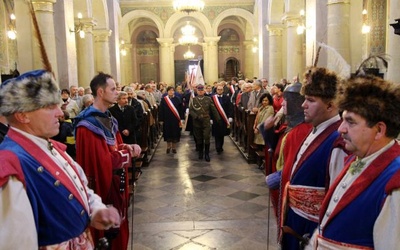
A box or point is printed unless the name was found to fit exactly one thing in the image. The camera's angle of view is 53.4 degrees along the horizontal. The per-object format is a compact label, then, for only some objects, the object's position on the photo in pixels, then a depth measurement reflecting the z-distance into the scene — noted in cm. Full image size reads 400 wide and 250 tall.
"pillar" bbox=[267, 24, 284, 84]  1647
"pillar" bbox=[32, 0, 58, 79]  916
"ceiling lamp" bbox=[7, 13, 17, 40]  1568
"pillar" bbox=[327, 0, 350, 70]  927
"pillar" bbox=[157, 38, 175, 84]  2348
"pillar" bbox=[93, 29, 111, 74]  1586
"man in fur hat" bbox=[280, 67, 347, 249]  258
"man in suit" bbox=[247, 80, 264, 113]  967
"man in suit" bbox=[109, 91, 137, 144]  680
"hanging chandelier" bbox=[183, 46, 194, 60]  2545
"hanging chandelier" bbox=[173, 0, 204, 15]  1616
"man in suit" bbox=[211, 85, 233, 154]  970
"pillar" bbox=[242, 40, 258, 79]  2762
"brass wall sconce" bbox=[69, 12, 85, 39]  1223
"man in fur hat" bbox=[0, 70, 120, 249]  184
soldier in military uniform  918
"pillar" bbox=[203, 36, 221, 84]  2344
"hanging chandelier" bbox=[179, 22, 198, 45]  2212
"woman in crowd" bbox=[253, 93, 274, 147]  759
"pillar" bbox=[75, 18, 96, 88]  1356
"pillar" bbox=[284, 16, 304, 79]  1312
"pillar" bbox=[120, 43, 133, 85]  2631
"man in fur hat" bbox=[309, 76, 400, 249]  167
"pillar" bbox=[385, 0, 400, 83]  680
